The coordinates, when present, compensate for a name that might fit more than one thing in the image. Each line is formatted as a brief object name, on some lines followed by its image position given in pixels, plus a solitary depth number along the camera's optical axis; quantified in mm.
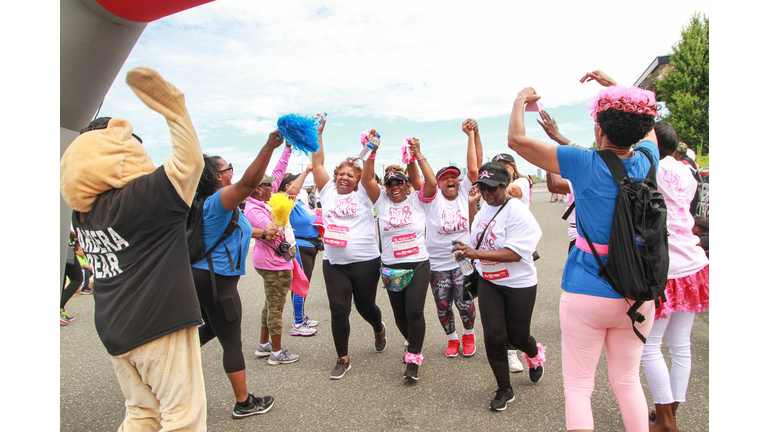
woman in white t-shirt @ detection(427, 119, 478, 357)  4215
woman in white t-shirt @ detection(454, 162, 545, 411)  3182
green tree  25500
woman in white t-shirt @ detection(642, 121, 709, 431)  2676
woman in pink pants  2047
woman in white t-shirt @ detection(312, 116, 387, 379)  3922
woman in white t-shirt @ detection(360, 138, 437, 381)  3805
